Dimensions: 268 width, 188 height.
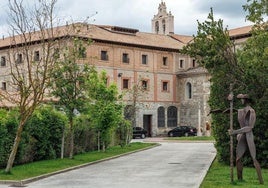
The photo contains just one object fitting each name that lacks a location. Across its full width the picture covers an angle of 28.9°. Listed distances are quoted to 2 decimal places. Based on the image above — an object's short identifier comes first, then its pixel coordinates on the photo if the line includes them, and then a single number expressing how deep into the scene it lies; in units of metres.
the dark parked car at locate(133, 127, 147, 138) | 53.81
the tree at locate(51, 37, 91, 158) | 23.45
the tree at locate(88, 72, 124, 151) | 27.84
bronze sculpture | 14.61
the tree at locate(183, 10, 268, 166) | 18.69
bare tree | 18.08
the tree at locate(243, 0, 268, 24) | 18.75
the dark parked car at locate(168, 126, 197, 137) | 57.00
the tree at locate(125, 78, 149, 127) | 49.61
